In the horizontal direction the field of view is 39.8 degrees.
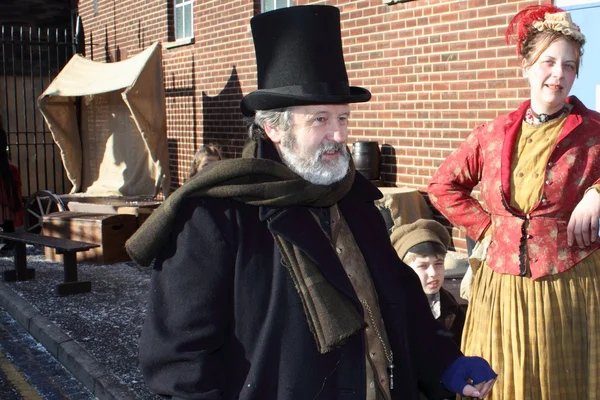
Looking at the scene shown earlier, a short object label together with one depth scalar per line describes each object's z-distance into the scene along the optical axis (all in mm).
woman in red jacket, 3230
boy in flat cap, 4090
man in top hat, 2156
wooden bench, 7918
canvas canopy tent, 10703
